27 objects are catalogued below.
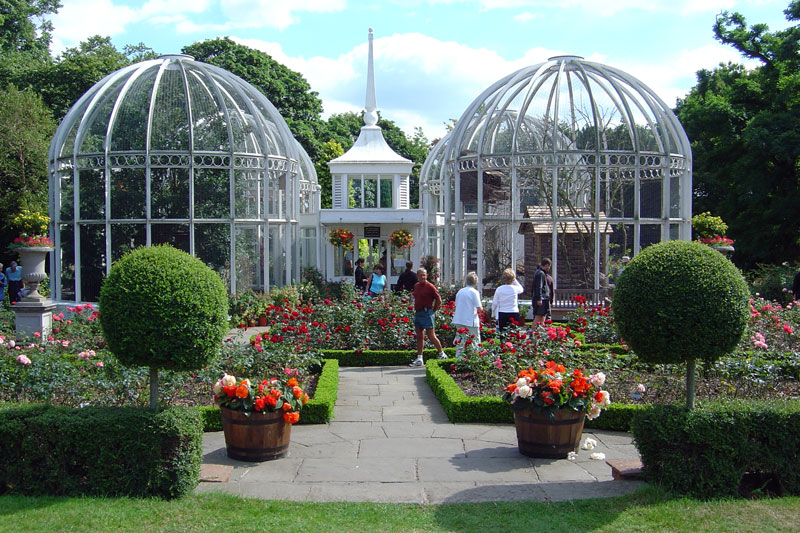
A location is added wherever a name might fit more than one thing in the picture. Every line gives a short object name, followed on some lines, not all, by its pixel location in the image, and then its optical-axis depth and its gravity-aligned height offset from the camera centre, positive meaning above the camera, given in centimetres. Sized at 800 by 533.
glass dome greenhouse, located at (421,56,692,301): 1565 +163
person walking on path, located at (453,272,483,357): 1074 -91
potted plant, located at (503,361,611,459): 653 -147
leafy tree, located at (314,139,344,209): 3575 +423
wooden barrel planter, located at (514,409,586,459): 656 -171
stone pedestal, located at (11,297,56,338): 1205 -111
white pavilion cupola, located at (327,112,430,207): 4119 +693
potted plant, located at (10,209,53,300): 1263 -11
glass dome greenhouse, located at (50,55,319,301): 1584 +169
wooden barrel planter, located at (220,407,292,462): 648 -170
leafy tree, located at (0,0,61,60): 3291 +1083
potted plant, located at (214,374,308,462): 643 -151
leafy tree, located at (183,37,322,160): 3141 +783
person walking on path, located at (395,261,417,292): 1509 -64
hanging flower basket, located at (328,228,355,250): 2228 +40
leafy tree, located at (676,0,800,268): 2245 +364
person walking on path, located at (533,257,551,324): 1247 -80
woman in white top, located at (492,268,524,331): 1163 -90
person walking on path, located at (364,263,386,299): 1627 -77
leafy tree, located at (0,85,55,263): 2327 +304
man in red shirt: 1081 -88
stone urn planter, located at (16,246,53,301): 1263 -27
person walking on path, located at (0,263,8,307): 1816 -90
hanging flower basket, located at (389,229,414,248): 2272 +37
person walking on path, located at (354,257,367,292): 1997 -82
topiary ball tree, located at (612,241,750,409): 562 -46
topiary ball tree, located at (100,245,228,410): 562 -51
